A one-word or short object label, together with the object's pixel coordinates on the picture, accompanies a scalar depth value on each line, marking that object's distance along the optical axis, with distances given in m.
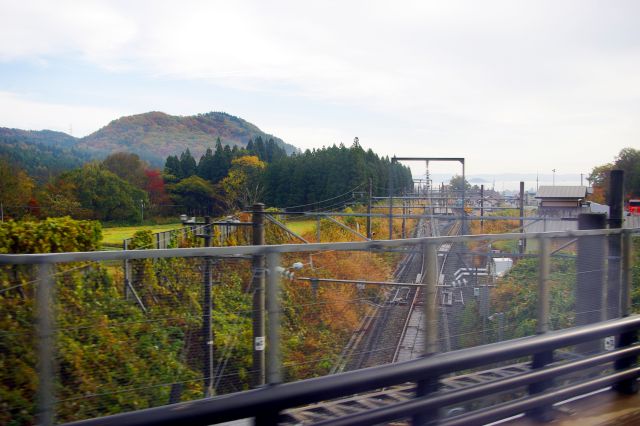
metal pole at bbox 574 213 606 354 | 5.68
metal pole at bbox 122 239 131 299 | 3.32
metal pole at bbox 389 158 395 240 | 19.62
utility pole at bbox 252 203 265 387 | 3.72
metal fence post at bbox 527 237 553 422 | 4.93
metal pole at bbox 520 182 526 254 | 27.45
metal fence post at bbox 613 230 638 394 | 5.69
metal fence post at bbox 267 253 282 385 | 3.68
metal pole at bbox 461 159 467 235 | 17.70
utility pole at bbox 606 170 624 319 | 5.92
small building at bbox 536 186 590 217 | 29.94
